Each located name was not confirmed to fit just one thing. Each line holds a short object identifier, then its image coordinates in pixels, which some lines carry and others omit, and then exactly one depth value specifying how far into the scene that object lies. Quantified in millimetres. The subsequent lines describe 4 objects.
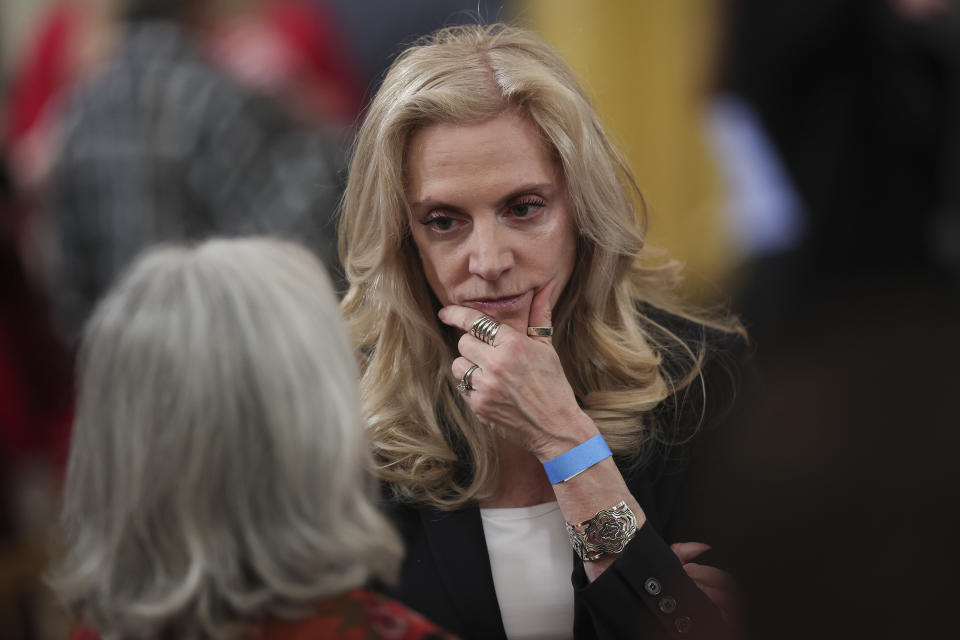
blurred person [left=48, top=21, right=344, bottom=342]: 6621
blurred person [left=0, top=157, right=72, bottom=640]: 6543
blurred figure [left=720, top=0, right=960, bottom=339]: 5379
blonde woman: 3826
